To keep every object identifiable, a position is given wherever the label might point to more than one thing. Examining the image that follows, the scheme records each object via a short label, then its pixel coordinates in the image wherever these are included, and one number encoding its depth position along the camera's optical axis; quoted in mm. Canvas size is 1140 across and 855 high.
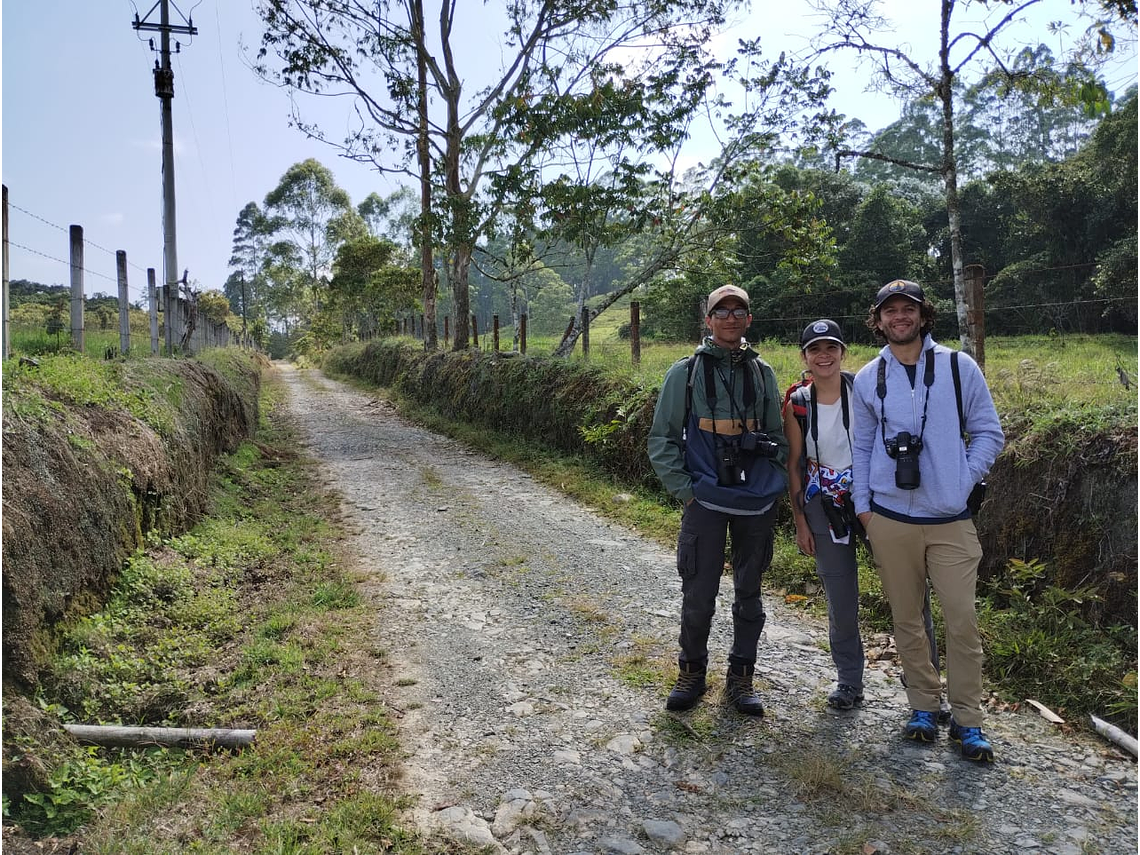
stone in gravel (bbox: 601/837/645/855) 2535
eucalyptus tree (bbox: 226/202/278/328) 41125
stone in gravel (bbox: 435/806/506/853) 2609
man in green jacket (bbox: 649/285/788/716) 3375
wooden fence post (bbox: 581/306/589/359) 11992
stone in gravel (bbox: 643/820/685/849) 2582
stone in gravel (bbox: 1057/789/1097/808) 2636
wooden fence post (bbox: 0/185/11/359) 4328
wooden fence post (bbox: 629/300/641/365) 10516
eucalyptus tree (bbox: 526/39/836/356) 12766
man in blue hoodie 2932
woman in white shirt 3371
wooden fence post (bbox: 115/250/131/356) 8133
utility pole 11094
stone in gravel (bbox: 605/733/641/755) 3191
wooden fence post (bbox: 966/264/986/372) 5840
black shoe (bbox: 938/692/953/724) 3225
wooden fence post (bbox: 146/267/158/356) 9516
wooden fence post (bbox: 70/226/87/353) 6387
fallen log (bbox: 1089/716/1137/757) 2889
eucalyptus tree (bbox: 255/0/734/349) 13336
